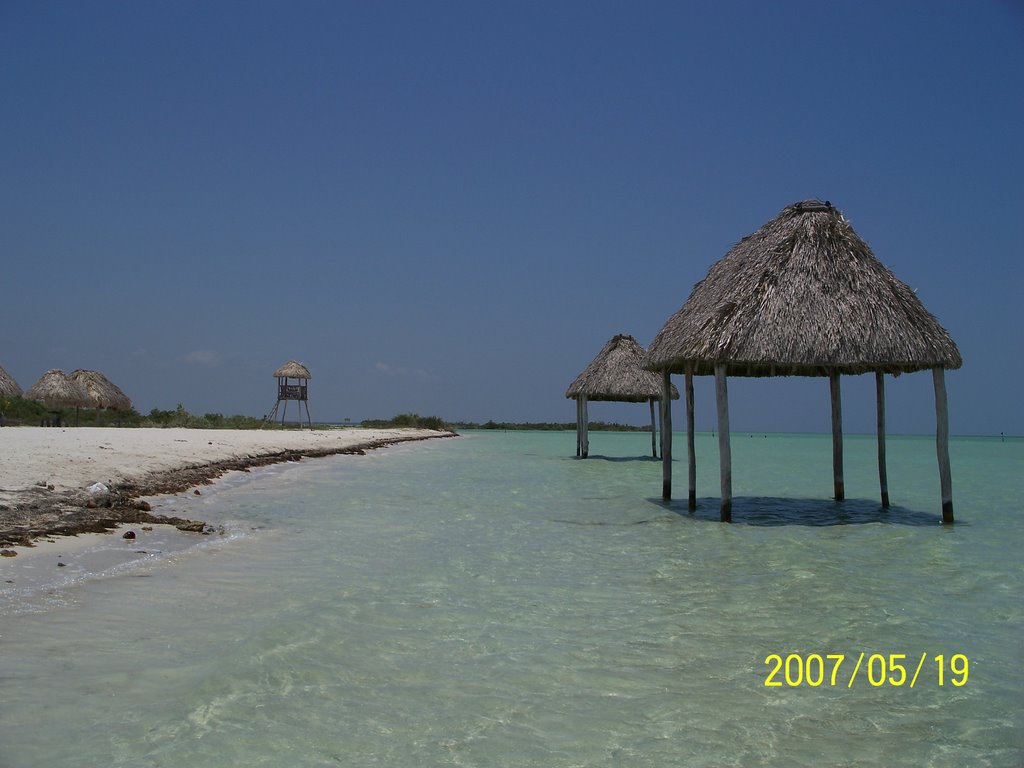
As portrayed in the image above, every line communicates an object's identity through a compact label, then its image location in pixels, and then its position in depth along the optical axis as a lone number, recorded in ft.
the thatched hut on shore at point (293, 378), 136.46
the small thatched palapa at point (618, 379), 72.49
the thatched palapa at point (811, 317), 28.71
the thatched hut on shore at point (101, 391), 111.05
